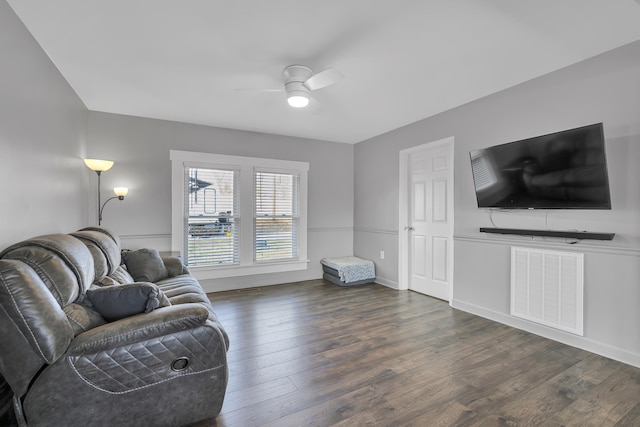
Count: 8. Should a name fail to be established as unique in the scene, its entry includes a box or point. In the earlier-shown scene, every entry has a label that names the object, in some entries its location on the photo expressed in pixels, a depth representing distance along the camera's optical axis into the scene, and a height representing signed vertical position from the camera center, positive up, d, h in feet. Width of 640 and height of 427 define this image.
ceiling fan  7.92 +3.69
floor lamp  10.89 +1.66
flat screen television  7.89 +1.32
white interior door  13.07 -0.28
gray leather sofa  4.23 -2.11
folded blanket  15.57 -2.81
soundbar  7.99 -0.53
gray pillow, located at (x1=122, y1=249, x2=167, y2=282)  9.79 -1.71
